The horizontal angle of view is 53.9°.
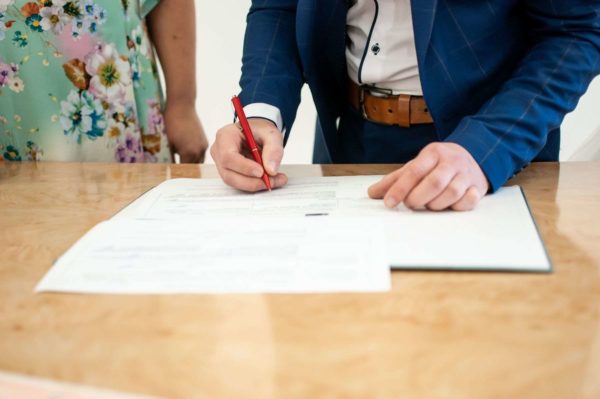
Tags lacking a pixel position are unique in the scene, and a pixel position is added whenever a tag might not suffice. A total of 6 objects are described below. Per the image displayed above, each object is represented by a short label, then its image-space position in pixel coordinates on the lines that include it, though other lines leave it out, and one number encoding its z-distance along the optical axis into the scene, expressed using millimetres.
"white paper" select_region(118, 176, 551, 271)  576
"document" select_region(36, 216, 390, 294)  551
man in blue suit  778
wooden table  411
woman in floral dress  1084
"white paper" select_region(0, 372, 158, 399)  385
